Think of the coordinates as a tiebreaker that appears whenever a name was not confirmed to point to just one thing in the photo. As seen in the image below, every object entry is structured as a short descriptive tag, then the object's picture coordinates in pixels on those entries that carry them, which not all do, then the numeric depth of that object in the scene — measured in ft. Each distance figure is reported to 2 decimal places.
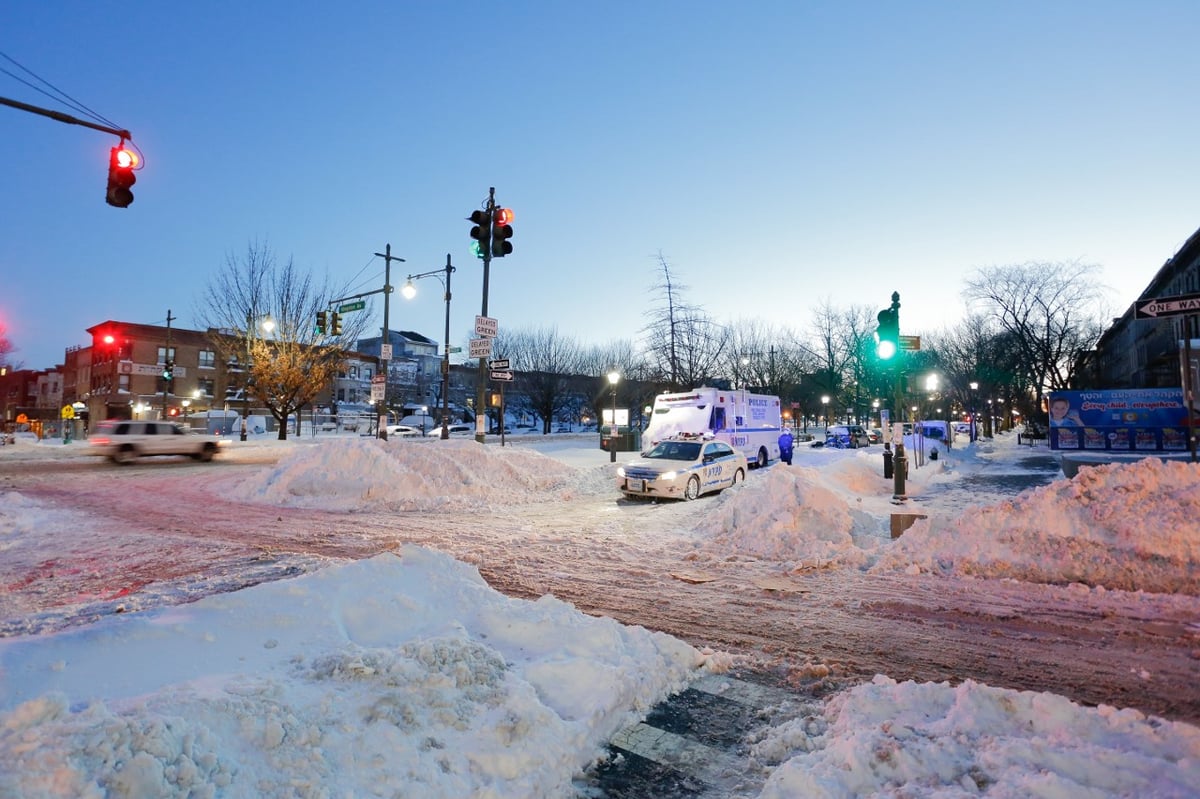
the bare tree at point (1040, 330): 142.41
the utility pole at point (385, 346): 75.05
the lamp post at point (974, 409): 161.54
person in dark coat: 83.15
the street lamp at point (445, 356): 71.15
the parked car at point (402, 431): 148.93
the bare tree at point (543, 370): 192.24
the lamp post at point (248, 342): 114.21
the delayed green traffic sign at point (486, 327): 57.98
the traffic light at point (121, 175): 32.99
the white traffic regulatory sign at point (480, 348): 58.54
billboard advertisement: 89.04
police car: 48.75
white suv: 76.84
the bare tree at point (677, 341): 104.63
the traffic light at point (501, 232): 49.11
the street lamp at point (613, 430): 80.68
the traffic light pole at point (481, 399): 59.80
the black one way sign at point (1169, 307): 27.40
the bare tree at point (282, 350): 111.55
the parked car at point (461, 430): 174.60
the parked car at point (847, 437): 141.59
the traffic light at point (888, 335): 47.11
